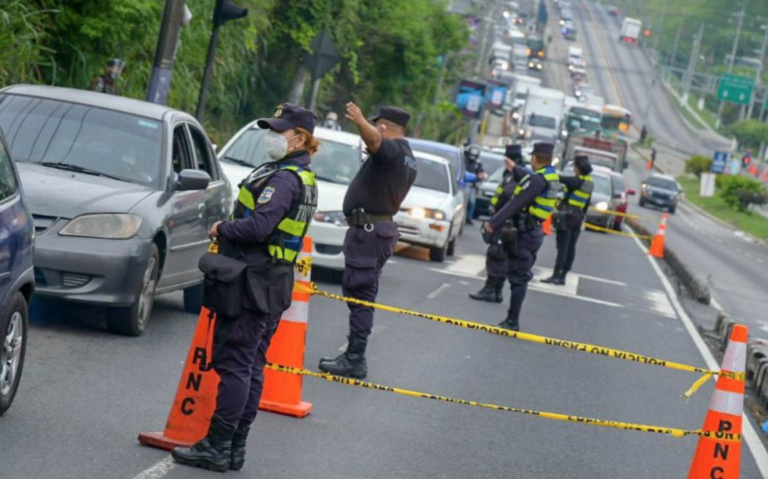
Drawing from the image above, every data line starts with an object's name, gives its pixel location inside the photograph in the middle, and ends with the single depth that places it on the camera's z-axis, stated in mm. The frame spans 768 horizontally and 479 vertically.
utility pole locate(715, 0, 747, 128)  134225
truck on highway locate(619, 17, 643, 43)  154375
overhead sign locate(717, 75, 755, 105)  83812
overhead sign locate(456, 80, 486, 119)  68700
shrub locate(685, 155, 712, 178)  91812
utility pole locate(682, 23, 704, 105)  143750
